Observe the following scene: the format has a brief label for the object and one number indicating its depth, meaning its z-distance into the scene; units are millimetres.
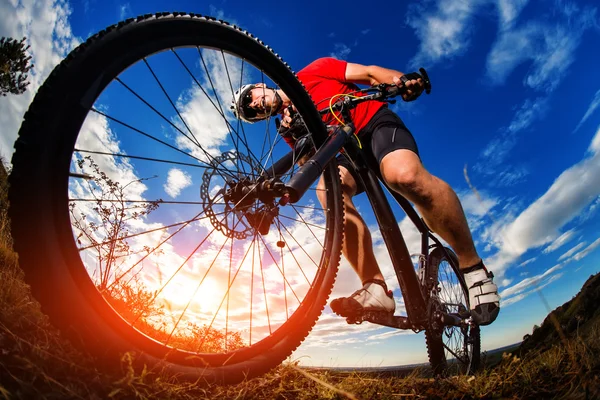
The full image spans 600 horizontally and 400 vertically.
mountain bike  1021
